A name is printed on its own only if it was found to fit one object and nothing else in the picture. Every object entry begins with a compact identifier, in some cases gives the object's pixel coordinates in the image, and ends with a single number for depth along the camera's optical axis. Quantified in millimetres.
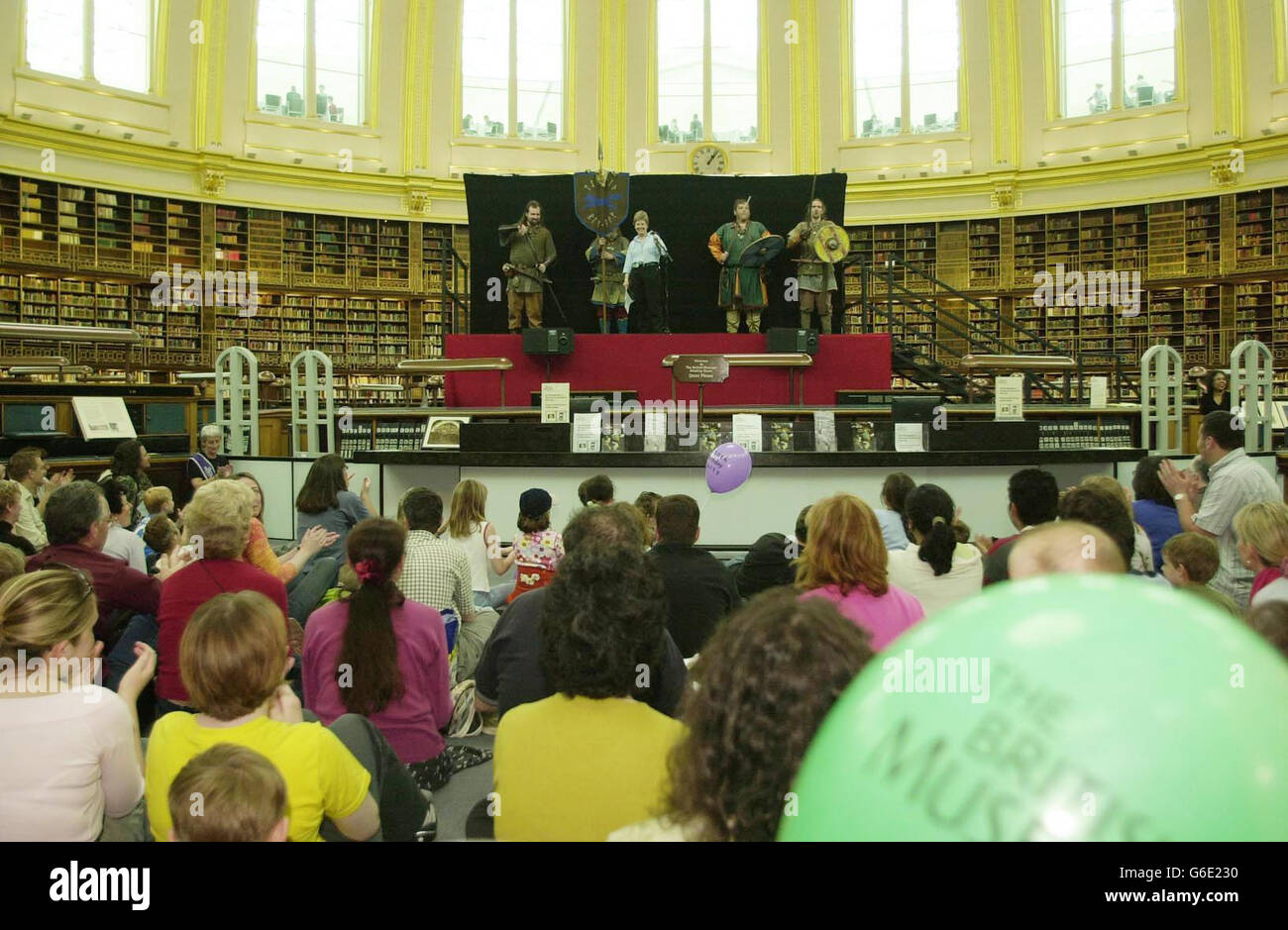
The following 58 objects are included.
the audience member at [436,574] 3383
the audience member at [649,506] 4426
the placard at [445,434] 6895
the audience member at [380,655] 2529
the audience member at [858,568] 2363
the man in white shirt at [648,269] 10320
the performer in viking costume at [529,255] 10391
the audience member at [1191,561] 2730
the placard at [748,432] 6398
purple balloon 5812
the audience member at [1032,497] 3164
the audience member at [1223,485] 3730
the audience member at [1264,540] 2549
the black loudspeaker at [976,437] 6426
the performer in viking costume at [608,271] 10367
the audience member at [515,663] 2496
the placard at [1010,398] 6957
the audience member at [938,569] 3043
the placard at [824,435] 6379
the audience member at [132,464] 5961
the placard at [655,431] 6441
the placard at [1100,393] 8711
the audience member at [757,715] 1010
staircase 10586
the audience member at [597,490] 4492
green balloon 733
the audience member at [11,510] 3689
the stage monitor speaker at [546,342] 9617
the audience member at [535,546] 3879
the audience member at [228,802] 1228
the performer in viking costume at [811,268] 10250
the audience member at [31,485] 4566
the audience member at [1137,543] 3124
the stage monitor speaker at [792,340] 9570
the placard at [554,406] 6691
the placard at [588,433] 6469
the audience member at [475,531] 4285
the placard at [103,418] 9078
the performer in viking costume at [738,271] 10477
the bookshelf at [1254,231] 12703
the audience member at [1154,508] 4035
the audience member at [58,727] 1748
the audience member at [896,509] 4230
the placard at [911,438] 6418
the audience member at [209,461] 7256
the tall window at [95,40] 12508
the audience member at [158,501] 4957
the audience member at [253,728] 1683
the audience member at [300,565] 3498
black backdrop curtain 10797
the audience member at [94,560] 3004
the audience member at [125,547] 3902
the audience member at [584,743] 1541
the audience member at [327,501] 4633
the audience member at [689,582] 3088
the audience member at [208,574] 2811
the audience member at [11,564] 2594
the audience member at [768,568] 3740
